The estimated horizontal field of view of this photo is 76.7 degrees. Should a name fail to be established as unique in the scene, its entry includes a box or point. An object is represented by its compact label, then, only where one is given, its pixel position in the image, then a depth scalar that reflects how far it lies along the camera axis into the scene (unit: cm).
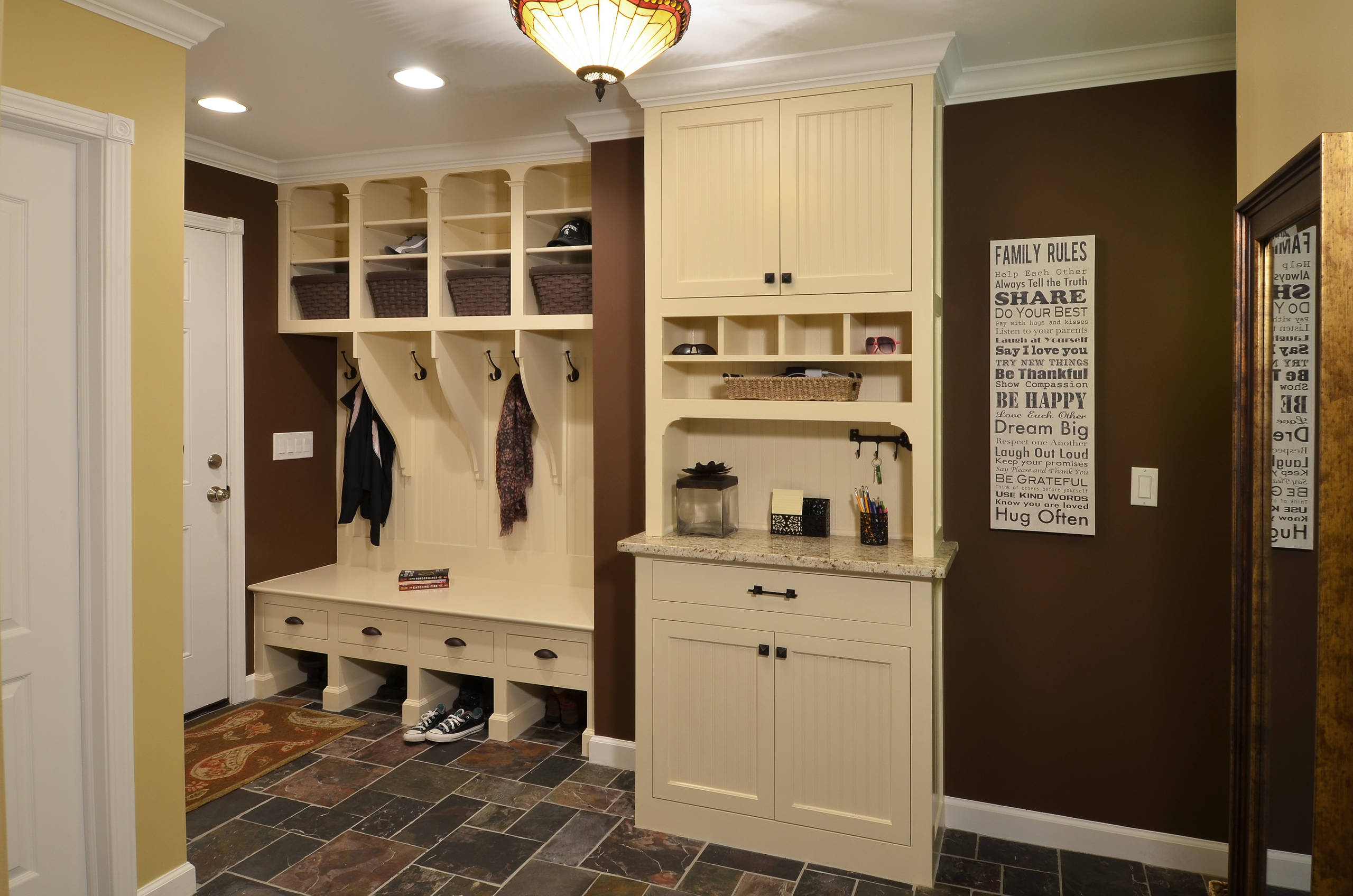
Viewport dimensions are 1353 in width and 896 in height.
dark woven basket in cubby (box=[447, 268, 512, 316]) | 352
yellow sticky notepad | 289
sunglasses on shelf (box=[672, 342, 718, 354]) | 279
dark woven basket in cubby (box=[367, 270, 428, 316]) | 366
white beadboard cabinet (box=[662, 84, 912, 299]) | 252
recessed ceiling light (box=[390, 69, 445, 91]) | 272
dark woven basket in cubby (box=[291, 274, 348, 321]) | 382
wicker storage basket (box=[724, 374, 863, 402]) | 262
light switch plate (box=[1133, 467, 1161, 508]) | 258
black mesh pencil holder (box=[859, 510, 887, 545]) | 275
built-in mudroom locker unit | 348
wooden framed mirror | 129
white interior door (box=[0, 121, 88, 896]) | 202
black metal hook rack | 284
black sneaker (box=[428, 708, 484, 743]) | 344
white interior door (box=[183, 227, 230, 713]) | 361
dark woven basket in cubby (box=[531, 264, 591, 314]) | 336
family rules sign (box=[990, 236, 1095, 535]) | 263
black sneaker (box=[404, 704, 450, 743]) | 344
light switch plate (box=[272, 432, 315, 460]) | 399
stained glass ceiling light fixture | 173
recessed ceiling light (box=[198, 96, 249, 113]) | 299
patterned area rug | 310
